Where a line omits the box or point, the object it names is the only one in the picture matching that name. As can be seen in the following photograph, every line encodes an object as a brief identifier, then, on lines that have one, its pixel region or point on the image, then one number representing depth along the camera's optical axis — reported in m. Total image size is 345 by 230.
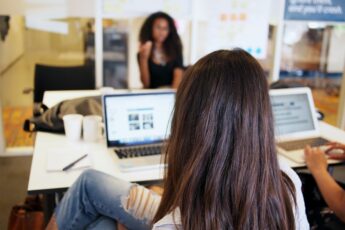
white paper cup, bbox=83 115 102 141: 1.85
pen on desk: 1.55
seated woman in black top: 3.26
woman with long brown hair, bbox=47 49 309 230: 0.84
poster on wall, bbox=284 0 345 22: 3.55
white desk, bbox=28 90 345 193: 1.44
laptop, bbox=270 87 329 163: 1.94
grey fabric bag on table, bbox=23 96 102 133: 1.96
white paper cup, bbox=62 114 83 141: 1.85
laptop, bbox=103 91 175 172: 1.72
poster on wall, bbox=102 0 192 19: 3.24
